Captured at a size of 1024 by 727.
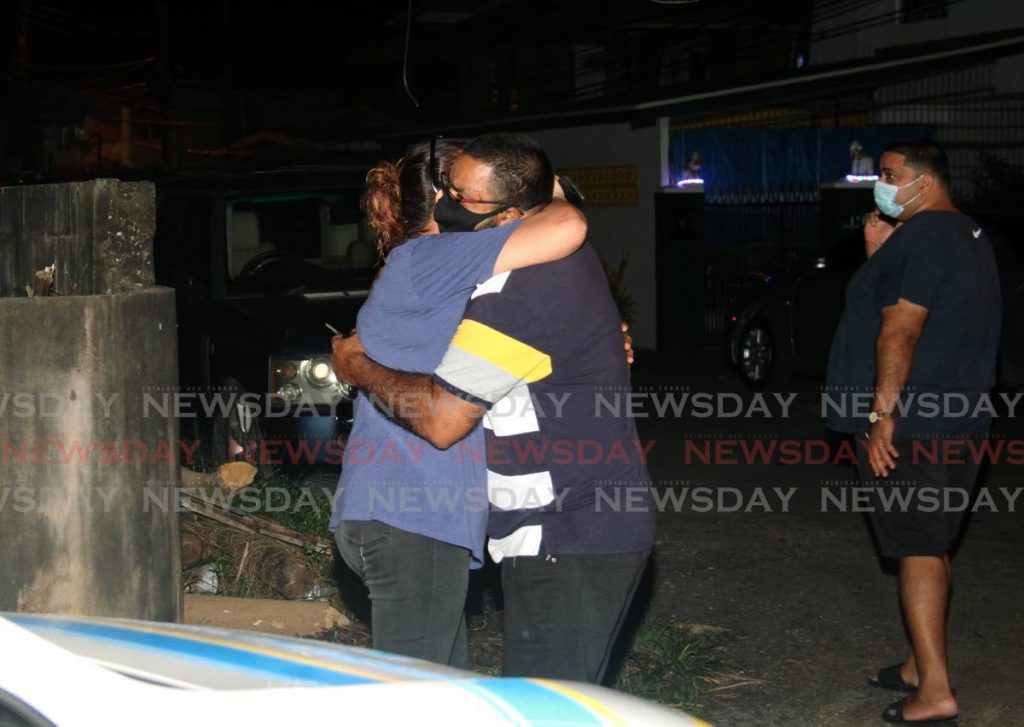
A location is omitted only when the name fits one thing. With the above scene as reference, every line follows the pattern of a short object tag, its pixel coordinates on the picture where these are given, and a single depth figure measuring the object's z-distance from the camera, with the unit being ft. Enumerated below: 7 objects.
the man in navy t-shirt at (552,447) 10.29
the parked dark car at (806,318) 34.09
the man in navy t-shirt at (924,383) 15.01
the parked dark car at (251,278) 26.13
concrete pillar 14.25
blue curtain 52.34
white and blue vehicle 6.56
